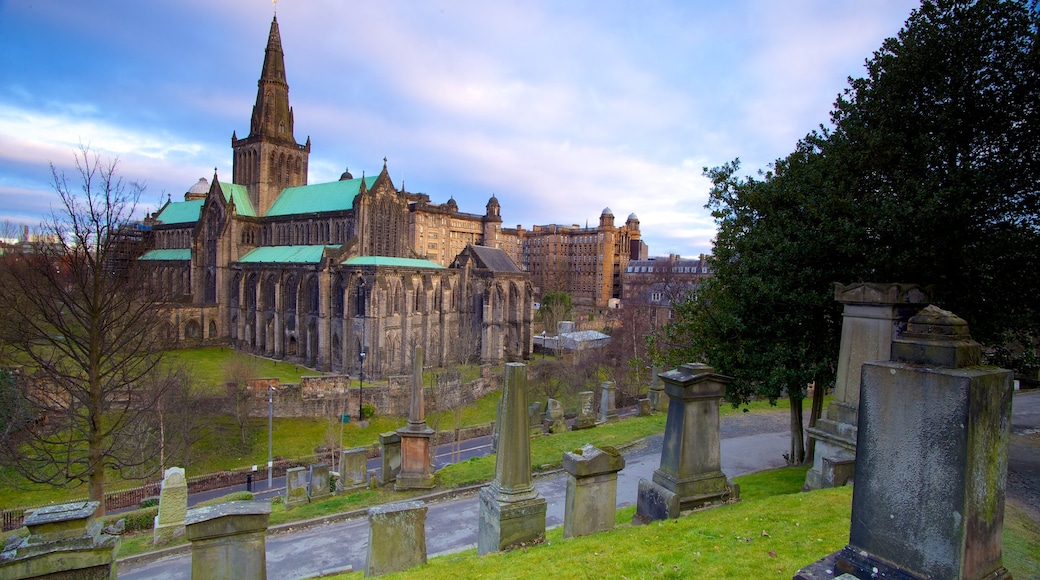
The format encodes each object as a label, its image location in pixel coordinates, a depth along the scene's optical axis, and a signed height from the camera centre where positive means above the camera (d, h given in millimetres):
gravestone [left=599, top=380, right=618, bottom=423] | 18316 -4552
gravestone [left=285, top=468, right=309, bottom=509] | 12320 -5387
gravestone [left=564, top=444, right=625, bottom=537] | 7203 -3035
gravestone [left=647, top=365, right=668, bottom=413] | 19609 -4545
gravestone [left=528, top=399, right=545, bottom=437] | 16156 -4753
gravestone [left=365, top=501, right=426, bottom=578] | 6594 -3464
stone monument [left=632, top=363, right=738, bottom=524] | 7000 -2271
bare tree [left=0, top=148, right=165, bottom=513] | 10500 -1157
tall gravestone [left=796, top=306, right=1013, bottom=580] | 3309 -1155
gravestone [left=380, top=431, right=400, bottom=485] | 12594 -4584
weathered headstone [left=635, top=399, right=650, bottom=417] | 18922 -4794
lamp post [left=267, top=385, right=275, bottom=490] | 20500 -8240
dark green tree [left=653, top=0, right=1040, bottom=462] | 8531 +1430
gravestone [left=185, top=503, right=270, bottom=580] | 5754 -3133
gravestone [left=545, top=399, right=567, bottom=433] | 16859 -4728
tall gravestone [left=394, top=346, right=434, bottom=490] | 12055 -4155
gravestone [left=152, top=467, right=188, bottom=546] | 10398 -5023
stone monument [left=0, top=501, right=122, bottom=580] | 4594 -2642
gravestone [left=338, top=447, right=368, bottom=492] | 12570 -4905
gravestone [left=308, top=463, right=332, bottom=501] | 12490 -5199
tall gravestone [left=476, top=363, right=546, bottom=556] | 6953 -2914
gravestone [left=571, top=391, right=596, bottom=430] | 17391 -4667
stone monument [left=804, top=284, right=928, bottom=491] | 7332 -978
